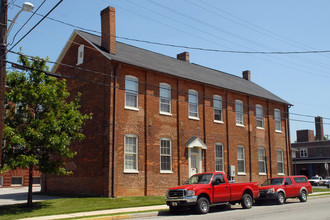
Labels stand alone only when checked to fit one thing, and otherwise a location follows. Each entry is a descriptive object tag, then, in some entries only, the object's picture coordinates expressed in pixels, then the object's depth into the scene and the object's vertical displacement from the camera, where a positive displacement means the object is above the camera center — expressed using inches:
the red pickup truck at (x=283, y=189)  765.3 -67.1
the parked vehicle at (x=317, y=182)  1698.5 -112.2
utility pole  536.1 +164.9
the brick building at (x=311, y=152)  2208.4 +39.8
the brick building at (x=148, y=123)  836.0 +95.0
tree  628.4 +67.9
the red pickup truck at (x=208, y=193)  595.8 -59.9
